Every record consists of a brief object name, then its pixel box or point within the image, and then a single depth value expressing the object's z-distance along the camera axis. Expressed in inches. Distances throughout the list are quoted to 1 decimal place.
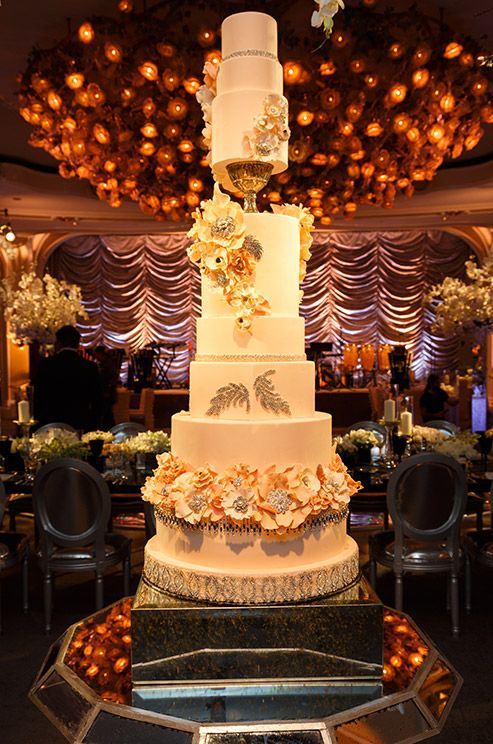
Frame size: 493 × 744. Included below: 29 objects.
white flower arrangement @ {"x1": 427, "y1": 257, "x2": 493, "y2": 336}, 335.6
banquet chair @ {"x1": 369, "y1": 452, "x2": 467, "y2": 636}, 175.5
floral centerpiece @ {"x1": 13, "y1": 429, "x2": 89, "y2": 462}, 205.9
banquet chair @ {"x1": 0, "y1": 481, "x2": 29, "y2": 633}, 178.1
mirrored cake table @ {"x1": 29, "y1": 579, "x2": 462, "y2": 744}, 68.0
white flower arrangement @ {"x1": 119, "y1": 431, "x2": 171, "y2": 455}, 210.5
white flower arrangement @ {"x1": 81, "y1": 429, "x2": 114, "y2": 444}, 221.1
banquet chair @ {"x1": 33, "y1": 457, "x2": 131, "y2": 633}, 178.5
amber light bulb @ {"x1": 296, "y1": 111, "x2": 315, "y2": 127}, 225.3
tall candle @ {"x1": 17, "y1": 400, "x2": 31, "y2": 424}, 221.6
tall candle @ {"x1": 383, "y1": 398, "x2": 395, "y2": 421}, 214.8
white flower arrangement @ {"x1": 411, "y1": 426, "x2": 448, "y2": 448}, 224.2
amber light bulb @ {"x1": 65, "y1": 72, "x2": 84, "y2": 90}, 218.1
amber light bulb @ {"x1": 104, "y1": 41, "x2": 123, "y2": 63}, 205.2
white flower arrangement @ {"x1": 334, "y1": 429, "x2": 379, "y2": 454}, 209.5
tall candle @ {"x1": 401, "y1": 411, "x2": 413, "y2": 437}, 214.4
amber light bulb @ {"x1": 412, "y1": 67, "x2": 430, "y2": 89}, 208.5
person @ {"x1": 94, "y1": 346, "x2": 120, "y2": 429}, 393.7
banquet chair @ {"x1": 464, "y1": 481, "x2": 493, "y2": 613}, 179.5
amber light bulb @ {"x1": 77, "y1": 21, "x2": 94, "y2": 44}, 200.8
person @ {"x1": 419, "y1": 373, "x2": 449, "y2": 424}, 448.5
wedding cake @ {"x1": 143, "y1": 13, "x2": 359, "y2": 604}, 87.4
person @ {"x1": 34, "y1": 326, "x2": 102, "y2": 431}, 246.4
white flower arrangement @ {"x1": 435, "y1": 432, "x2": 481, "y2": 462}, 201.9
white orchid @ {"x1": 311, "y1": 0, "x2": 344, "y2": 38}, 59.9
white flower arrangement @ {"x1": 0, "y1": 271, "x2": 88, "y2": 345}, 386.3
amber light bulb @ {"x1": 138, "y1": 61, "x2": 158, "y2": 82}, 208.1
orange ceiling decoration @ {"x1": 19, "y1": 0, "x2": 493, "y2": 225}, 207.9
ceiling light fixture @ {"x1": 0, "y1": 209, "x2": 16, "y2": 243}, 369.7
